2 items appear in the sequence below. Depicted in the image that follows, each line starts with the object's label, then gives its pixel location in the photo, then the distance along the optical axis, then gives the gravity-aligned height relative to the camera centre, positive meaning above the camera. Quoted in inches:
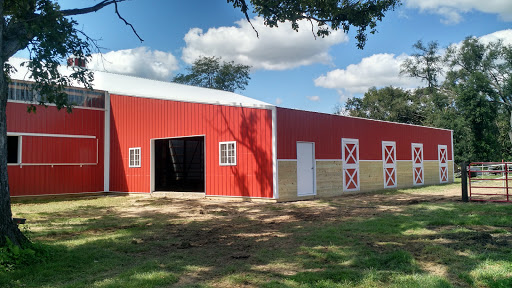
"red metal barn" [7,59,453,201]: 532.8 +24.9
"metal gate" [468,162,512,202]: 475.4 -51.9
